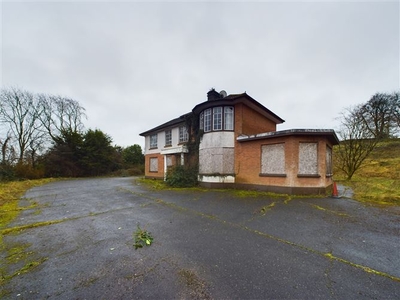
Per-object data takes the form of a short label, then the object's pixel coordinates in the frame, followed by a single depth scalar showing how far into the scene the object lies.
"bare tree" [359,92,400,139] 16.34
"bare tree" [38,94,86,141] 25.20
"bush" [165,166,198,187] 13.04
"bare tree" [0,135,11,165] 19.17
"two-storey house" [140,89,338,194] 9.45
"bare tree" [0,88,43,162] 22.12
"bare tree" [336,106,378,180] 15.35
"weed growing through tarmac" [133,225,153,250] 3.80
